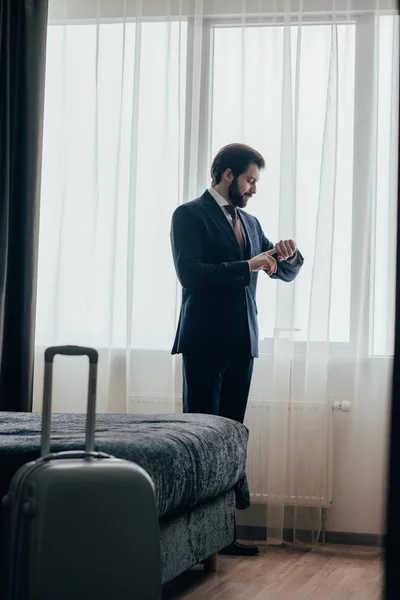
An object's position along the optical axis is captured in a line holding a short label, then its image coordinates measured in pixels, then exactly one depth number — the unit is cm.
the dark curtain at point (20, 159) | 393
